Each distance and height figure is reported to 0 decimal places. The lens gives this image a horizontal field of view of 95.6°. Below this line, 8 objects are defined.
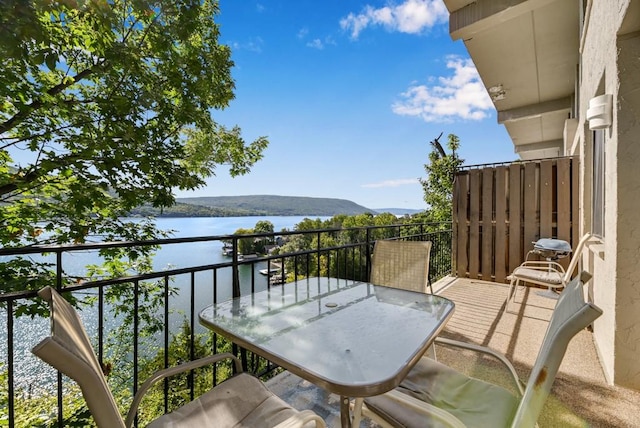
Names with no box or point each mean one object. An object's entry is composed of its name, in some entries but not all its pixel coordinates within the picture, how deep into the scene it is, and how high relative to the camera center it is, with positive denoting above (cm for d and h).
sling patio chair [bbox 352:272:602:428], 81 -77
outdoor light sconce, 208 +75
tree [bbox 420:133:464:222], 1199 +152
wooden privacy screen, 457 +2
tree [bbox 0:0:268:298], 336 +138
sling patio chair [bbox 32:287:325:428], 65 -70
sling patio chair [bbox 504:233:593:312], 337 -77
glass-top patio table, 101 -55
